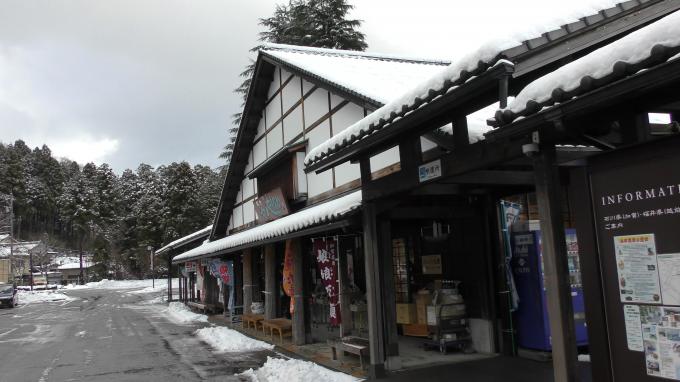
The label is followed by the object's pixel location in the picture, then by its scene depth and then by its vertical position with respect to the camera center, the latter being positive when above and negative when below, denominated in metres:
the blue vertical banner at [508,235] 8.46 +0.19
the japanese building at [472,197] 3.46 +0.63
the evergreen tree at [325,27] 32.72 +14.75
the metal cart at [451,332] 8.88 -1.42
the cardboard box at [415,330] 10.45 -1.62
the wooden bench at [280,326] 12.73 -1.67
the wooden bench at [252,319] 14.82 -1.70
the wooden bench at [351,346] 8.47 -1.57
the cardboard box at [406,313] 10.77 -1.29
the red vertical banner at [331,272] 10.06 -0.31
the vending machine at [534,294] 8.08 -0.80
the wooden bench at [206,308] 22.08 -1.91
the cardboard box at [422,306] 9.95 -1.08
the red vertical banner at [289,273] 11.90 -0.34
